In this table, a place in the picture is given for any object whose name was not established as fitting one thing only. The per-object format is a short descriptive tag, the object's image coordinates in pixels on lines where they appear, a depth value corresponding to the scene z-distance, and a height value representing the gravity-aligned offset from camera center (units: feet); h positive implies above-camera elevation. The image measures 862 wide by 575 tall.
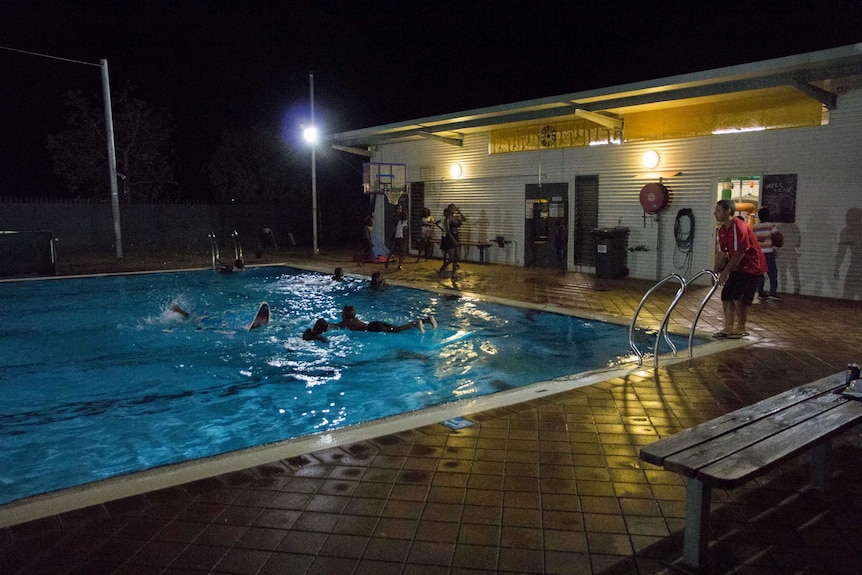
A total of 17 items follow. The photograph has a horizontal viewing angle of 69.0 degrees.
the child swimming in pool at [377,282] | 42.11 -4.57
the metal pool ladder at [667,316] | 20.51 -3.59
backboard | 64.54 +3.83
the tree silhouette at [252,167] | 99.19 +7.76
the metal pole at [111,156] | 59.36 +5.77
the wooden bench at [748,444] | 9.20 -3.76
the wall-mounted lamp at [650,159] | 47.55 +4.00
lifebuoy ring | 45.98 +1.06
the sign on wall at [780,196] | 40.16 +0.91
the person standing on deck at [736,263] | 24.99 -2.12
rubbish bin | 48.80 -3.04
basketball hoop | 68.49 +2.01
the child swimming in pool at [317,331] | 30.50 -5.72
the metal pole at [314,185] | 69.21 +3.36
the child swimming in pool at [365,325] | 31.76 -5.60
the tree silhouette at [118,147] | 91.04 +10.31
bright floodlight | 66.85 +8.68
